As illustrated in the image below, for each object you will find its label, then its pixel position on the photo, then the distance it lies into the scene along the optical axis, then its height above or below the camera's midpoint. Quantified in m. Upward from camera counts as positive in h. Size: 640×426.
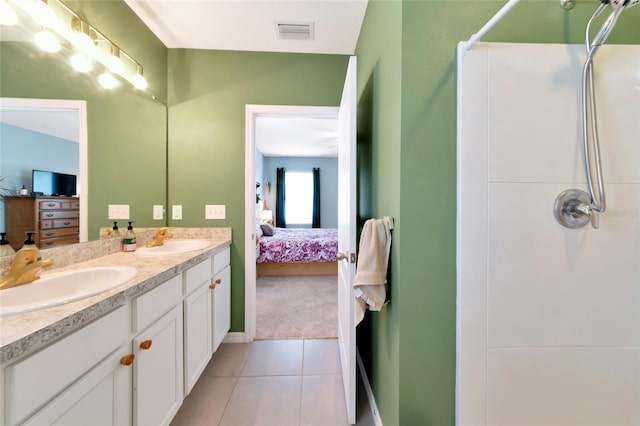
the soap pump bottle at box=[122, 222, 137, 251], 1.50 -0.21
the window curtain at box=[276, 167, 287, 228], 6.44 +0.41
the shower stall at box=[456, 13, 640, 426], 0.85 -0.13
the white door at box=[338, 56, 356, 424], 1.19 -0.14
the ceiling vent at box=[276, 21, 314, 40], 1.68 +1.39
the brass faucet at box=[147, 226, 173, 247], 1.70 -0.22
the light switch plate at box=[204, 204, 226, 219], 2.00 -0.01
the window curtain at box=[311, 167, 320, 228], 6.52 +0.36
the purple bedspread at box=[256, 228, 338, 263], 3.65 -0.65
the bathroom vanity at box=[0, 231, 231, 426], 0.58 -0.49
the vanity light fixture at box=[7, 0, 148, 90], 1.04 +0.94
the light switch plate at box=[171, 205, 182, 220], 1.98 -0.02
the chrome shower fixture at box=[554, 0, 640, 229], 0.81 +0.10
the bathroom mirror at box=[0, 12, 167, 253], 1.00 +0.54
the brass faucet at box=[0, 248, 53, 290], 0.85 -0.24
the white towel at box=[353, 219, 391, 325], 0.98 -0.24
